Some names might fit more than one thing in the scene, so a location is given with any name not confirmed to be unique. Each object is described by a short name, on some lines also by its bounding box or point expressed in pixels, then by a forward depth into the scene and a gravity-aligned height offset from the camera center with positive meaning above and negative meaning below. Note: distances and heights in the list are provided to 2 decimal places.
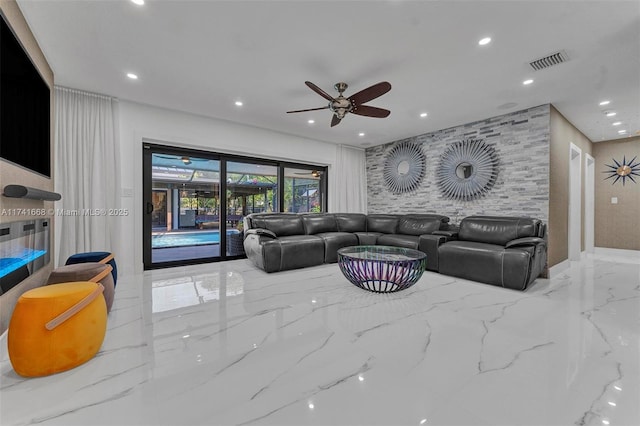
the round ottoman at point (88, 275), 2.17 -0.52
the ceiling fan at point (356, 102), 2.67 +1.21
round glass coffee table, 2.73 -0.63
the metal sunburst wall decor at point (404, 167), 5.50 +0.95
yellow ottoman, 1.46 -0.67
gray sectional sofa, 3.20 -0.44
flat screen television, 1.93 +0.88
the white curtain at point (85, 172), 3.31 +0.51
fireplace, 1.92 -0.32
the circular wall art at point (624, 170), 5.23 +0.83
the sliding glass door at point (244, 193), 4.93 +0.35
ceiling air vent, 2.57 +1.50
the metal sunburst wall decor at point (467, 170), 4.36 +0.73
